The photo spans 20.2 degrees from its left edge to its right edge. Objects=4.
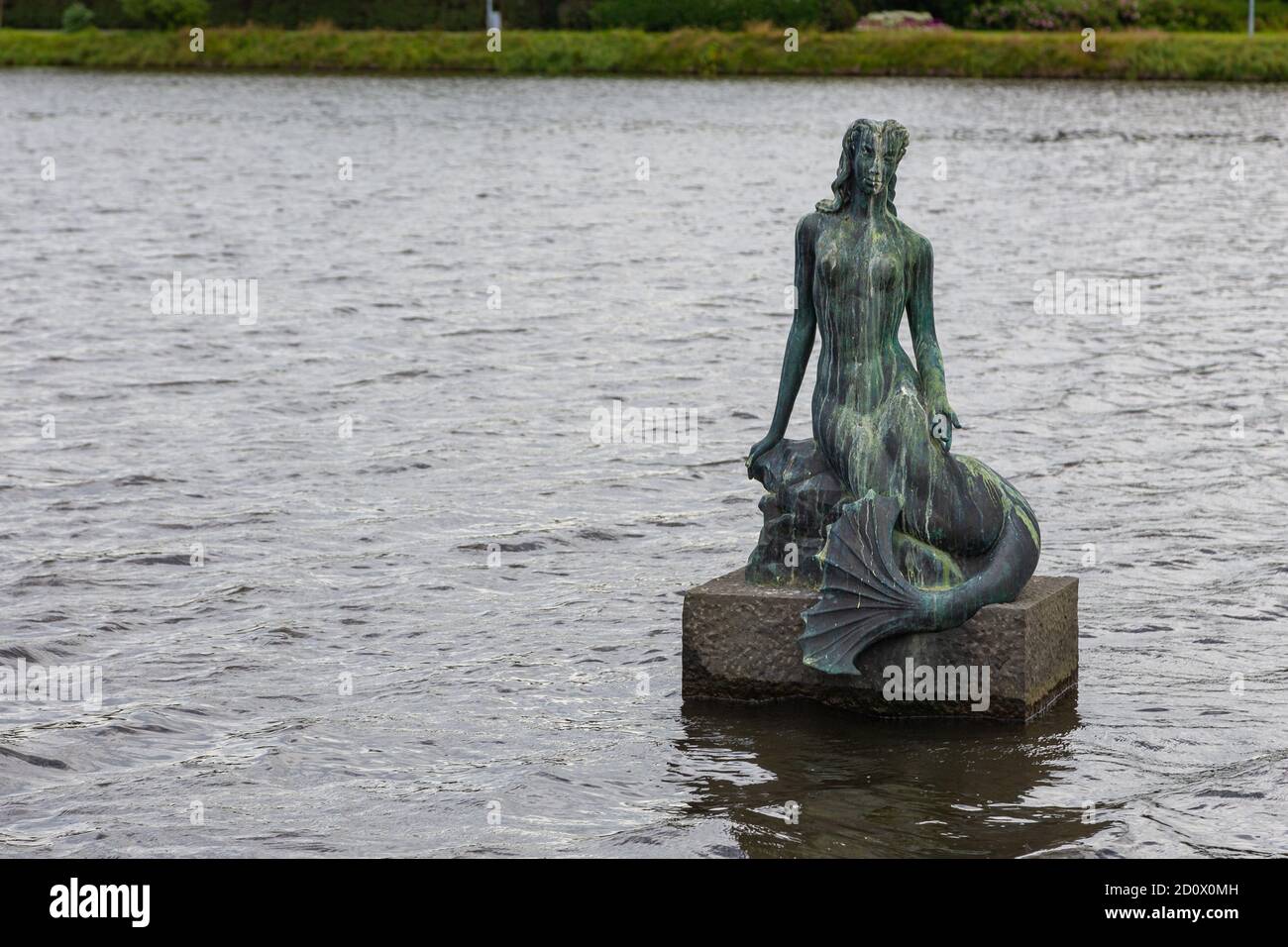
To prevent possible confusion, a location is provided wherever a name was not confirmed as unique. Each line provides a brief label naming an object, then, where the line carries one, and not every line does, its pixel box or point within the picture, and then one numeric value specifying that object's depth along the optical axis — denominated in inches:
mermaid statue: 599.3
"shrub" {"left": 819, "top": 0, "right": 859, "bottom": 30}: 5434.5
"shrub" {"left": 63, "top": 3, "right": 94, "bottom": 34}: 5364.8
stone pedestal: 604.2
